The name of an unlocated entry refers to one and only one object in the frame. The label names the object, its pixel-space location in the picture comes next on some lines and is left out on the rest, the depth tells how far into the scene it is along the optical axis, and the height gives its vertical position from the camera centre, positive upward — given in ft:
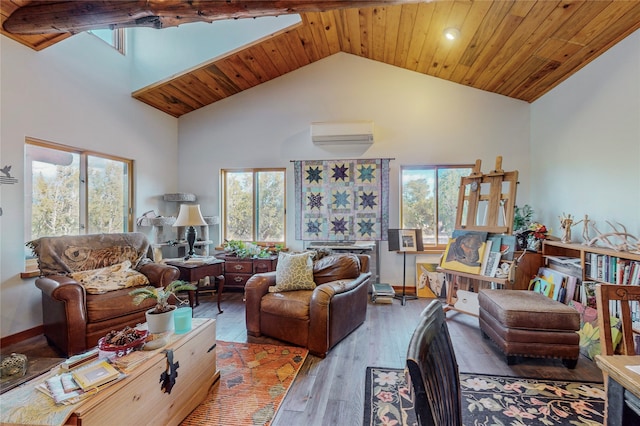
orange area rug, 5.66 -4.08
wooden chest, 3.99 -2.96
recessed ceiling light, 9.99 +6.53
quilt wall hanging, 14.43 +0.74
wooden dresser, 13.61 -2.64
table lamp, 11.87 -0.11
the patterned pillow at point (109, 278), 8.68 -2.09
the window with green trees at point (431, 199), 14.20 +0.70
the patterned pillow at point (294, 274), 9.37 -2.05
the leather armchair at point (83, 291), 7.64 -2.20
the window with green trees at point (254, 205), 15.51 +0.52
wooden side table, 10.87 -2.25
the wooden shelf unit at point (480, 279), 10.64 -2.62
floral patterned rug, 5.61 -4.14
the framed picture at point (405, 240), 13.00 -1.26
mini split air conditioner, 13.85 +4.06
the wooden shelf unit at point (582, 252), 7.36 -1.24
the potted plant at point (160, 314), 5.85 -2.11
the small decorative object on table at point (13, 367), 6.82 -3.74
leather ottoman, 7.36 -3.18
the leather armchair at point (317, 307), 8.09 -2.88
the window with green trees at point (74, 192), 9.71 +0.94
